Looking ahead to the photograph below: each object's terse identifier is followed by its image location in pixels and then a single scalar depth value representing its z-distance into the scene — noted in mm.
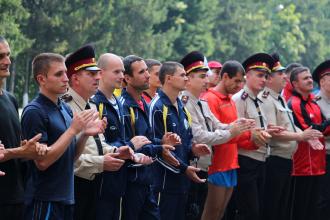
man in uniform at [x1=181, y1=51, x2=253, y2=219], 17971
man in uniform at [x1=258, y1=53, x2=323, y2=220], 20391
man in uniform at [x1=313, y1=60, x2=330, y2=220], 22322
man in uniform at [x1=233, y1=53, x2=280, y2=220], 19545
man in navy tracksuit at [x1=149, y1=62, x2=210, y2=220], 16886
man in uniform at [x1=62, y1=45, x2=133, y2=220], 14005
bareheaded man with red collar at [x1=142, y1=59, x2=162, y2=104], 18802
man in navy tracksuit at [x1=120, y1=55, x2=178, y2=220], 15327
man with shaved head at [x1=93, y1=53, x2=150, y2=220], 14770
